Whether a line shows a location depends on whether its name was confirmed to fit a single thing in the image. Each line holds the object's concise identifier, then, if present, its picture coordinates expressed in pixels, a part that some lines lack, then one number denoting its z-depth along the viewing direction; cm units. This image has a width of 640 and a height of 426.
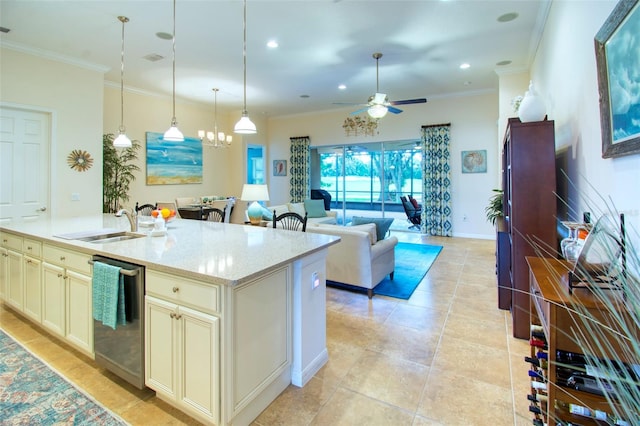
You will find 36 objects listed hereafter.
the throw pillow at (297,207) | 703
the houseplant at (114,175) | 617
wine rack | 124
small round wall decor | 532
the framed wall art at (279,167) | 1013
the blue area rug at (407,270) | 420
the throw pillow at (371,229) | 396
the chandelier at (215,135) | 679
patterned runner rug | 195
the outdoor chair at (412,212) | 846
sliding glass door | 865
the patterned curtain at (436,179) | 772
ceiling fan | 512
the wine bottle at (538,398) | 150
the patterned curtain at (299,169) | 966
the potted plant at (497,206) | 457
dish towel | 205
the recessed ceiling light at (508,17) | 396
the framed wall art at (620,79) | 155
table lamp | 473
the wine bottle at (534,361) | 167
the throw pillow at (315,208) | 759
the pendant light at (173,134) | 371
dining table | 726
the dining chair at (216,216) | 437
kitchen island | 171
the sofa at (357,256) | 389
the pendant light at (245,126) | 348
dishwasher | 202
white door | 473
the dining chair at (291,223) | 392
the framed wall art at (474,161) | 740
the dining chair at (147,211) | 467
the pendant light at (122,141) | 425
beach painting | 741
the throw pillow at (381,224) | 436
